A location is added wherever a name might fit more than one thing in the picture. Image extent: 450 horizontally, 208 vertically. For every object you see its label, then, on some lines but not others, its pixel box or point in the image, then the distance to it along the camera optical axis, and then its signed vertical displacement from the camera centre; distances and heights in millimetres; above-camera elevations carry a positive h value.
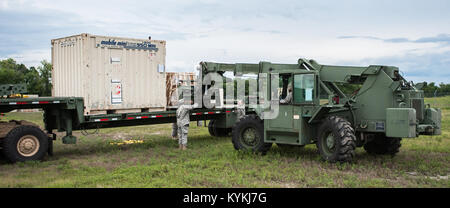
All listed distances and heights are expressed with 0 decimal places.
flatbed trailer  10750 -803
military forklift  10109 -484
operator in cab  11281 -102
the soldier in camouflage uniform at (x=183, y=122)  13578 -888
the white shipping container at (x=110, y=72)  12211 +692
